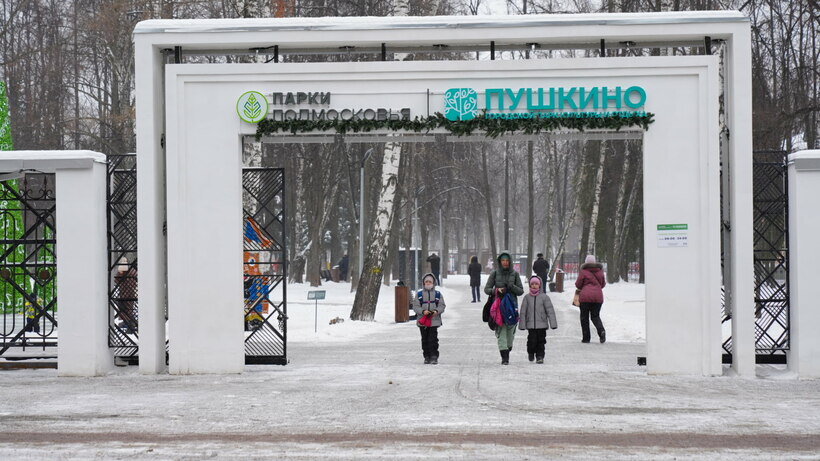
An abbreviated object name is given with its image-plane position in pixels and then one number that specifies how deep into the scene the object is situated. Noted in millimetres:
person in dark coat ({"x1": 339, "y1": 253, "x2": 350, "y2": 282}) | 63219
